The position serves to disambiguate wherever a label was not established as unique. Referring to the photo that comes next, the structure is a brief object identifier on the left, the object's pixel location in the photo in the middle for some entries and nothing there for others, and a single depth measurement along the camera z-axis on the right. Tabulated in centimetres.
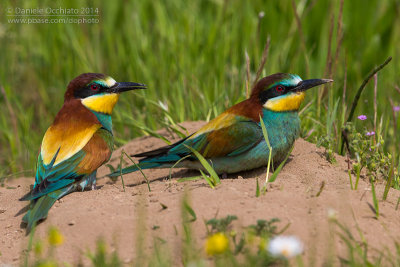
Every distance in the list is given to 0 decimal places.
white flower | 409
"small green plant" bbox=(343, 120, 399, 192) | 652
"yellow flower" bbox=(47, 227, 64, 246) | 402
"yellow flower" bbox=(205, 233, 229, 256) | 381
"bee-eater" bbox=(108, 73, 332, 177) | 717
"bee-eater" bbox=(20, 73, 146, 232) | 649
